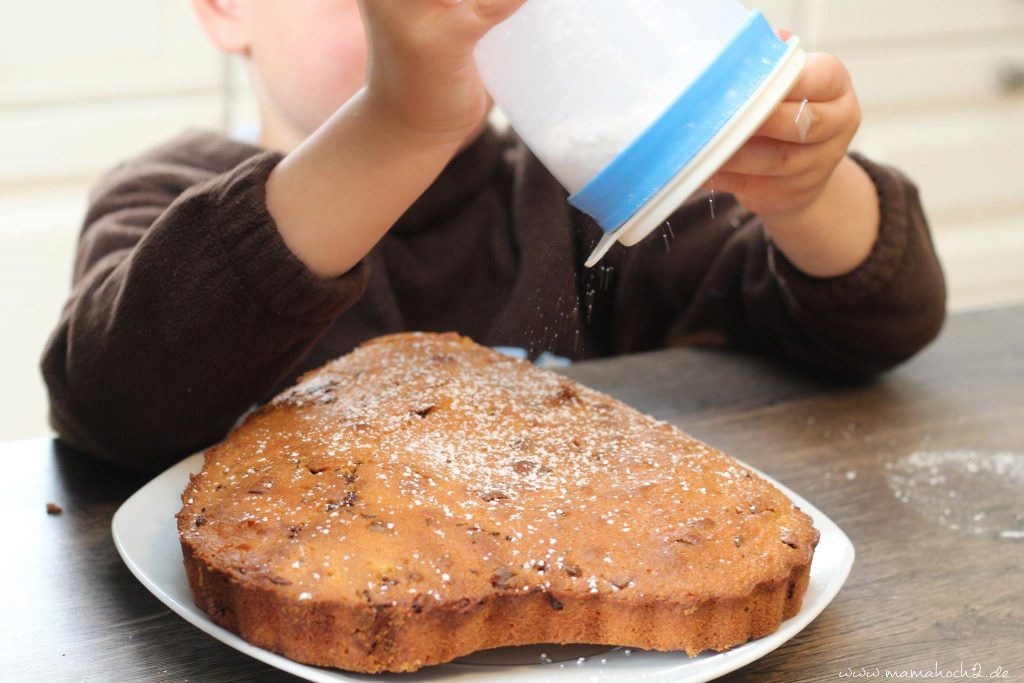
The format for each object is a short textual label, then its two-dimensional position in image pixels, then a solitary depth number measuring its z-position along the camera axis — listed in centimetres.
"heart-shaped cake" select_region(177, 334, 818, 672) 50
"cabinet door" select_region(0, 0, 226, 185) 184
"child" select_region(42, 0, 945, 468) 66
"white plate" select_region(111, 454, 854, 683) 51
